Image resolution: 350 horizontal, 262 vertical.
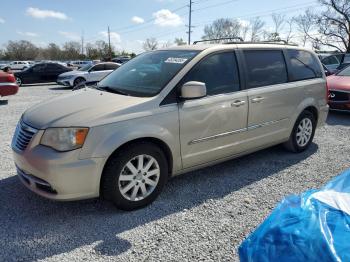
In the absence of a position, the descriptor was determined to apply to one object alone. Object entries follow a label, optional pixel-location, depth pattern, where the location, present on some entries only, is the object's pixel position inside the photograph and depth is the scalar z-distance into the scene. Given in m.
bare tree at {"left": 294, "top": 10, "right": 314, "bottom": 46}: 48.97
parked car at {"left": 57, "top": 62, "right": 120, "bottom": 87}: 15.23
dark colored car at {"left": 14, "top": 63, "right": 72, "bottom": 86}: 17.42
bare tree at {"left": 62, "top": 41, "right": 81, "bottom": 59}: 70.50
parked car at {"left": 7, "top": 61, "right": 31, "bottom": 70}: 38.91
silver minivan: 2.93
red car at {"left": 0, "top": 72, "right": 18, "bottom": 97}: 9.63
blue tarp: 1.49
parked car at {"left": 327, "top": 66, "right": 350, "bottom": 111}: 7.99
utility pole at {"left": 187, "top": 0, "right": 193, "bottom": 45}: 48.84
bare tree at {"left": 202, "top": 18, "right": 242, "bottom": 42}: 63.91
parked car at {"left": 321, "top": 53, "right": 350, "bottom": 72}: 15.26
